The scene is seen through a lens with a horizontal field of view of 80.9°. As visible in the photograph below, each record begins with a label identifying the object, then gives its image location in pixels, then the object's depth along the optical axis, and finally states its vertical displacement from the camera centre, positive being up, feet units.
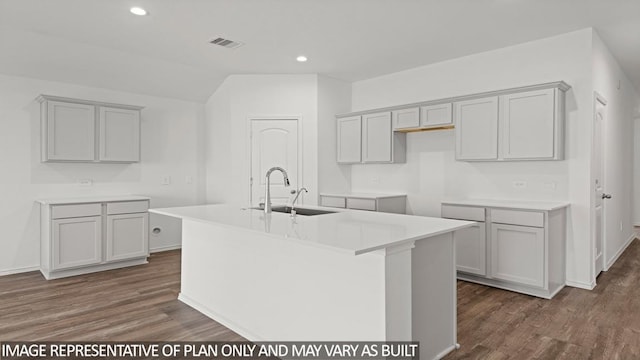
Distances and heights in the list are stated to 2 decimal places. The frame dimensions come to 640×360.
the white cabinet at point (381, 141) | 16.75 +1.79
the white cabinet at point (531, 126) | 12.17 +1.82
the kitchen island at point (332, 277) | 6.27 -1.95
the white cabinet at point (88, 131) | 14.43 +1.97
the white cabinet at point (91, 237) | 13.78 -2.25
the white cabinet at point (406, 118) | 15.65 +2.64
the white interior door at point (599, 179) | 12.92 +0.06
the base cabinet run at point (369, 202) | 16.02 -0.98
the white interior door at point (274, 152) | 17.97 +1.33
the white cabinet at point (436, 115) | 14.61 +2.60
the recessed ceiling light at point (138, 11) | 10.88 +4.97
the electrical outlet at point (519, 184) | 13.66 -0.14
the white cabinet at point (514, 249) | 11.48 -2.23
